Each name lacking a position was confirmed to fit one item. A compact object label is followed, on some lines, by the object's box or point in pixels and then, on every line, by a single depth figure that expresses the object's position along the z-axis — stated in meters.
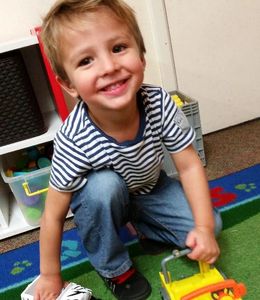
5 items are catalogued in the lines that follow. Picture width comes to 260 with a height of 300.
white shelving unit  0.99
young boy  0.64
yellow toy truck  0.63
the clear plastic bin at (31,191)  1.04
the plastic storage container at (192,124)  1.13
